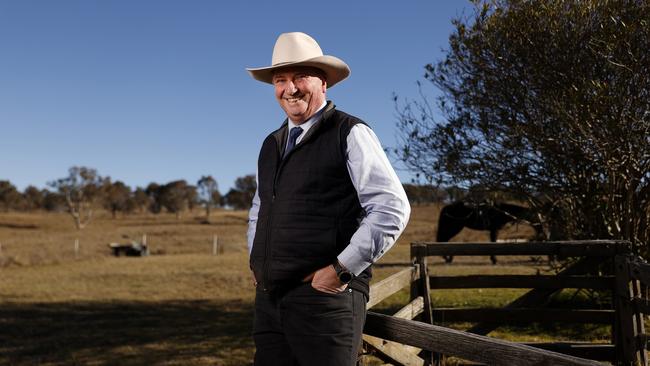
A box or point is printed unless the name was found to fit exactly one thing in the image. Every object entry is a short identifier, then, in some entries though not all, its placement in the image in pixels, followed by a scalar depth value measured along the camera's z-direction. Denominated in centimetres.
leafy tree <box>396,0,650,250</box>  790
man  272
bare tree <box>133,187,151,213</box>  12075
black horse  2092
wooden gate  596
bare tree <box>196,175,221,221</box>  12838
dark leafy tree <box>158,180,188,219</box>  11794
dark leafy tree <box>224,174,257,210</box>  12506
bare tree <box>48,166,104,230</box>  9594
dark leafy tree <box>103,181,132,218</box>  10381
